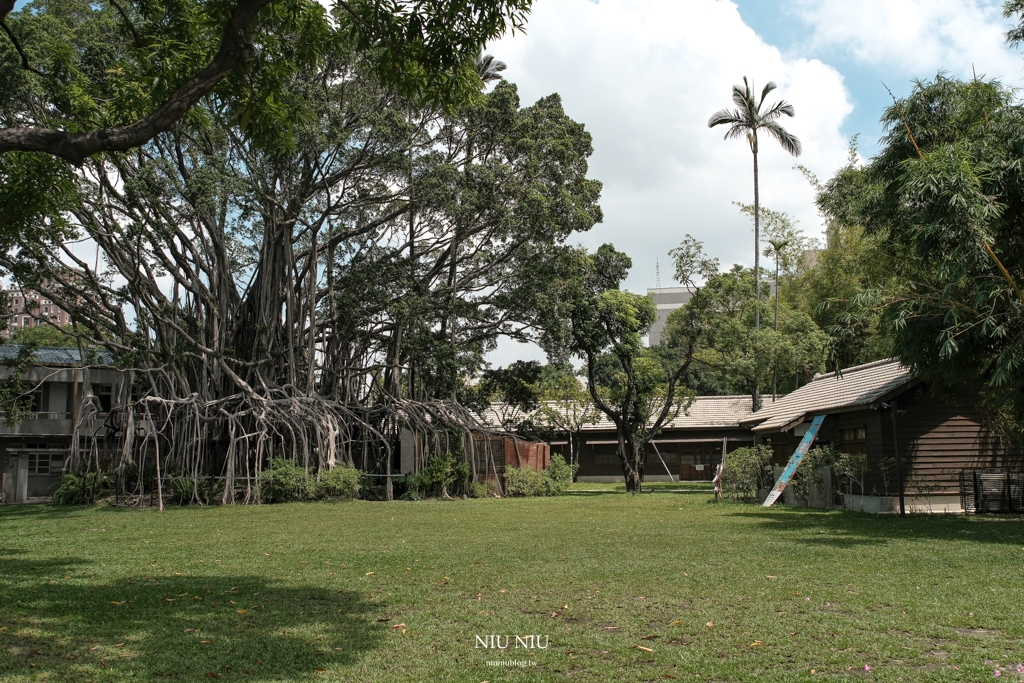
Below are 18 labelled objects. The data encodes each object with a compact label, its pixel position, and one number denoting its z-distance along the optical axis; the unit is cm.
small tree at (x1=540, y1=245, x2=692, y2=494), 2747
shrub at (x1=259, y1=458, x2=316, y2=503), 2192
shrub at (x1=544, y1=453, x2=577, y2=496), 2734
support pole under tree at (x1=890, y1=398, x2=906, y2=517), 1645
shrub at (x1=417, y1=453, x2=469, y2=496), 2505
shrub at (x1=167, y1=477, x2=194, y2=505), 2119
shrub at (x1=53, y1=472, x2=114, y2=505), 2177
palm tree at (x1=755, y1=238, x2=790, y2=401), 4662
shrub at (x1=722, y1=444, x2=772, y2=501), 2238
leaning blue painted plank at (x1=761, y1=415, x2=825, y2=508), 2045
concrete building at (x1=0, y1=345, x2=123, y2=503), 3077
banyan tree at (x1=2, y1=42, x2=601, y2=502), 2169
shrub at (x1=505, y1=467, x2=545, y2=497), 2655
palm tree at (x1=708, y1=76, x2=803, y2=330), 4016
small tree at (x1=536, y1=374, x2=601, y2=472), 3731
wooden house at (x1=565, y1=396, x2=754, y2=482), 4044
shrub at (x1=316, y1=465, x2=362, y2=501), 2253
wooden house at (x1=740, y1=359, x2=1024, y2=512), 1784
